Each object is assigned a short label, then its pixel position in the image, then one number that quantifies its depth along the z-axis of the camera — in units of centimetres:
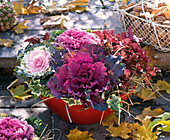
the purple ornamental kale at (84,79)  148
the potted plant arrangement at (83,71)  150
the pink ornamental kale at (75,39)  175
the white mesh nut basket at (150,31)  232
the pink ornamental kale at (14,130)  129
